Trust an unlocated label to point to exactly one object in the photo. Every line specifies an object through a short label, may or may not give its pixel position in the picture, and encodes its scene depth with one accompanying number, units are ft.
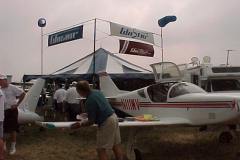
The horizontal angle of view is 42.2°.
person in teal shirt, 13.37
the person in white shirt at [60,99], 35.04
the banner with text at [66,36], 37.39
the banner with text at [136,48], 40.70
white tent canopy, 41.93
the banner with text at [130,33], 38.88
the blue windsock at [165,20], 42.57
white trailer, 31.58
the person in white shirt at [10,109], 20.79
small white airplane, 18.81
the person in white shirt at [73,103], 31.94
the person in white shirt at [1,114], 16.93
